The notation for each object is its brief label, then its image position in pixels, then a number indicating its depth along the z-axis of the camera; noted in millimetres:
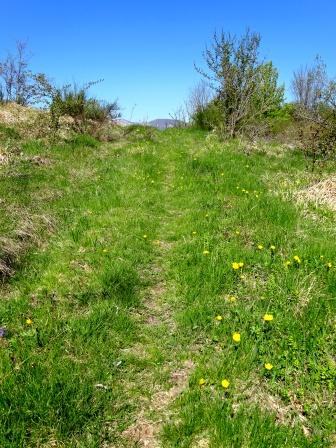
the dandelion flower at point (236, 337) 3938
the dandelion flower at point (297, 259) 5289
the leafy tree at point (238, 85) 18094
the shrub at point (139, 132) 19386
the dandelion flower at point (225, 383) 3410
